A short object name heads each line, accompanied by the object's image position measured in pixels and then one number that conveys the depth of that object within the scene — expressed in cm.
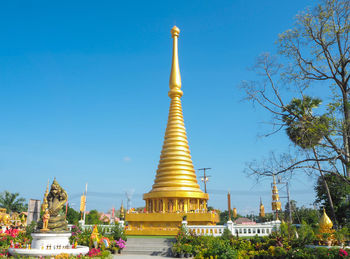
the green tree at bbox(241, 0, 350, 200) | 1198
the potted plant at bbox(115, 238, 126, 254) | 1892
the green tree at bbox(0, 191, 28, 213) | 4647
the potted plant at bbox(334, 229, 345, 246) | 1427
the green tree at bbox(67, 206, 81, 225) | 4301
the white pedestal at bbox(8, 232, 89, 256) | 1277
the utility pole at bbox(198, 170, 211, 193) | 4672
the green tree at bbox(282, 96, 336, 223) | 1206
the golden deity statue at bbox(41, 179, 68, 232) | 1479
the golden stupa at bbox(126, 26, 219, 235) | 2750
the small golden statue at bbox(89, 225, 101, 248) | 1633
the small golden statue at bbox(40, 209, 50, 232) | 1430
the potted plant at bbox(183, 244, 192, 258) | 1744
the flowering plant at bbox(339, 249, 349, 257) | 1222
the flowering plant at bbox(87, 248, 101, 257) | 1437
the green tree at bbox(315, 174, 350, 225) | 2592
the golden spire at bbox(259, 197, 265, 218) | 4876
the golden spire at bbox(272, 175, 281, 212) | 3933
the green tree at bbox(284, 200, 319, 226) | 3425
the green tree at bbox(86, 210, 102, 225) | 4988
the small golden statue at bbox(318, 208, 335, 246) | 1458
